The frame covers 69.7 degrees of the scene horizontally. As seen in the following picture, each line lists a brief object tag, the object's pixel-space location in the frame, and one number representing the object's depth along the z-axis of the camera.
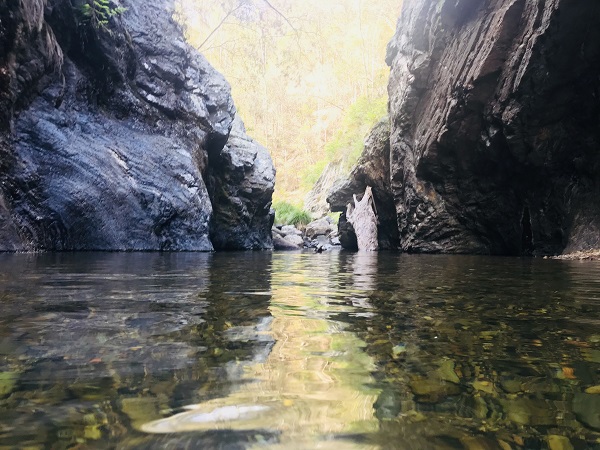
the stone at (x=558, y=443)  0.71
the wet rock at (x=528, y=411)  0.81
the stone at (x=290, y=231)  20.88
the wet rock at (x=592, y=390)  0.96
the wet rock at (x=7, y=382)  0.90
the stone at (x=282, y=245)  16.82
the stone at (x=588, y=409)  0.80
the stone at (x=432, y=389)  0.92
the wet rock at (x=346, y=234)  18.03
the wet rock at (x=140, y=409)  0.77
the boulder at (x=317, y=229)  26.16
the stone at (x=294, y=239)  18.09
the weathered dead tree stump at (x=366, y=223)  15.69
